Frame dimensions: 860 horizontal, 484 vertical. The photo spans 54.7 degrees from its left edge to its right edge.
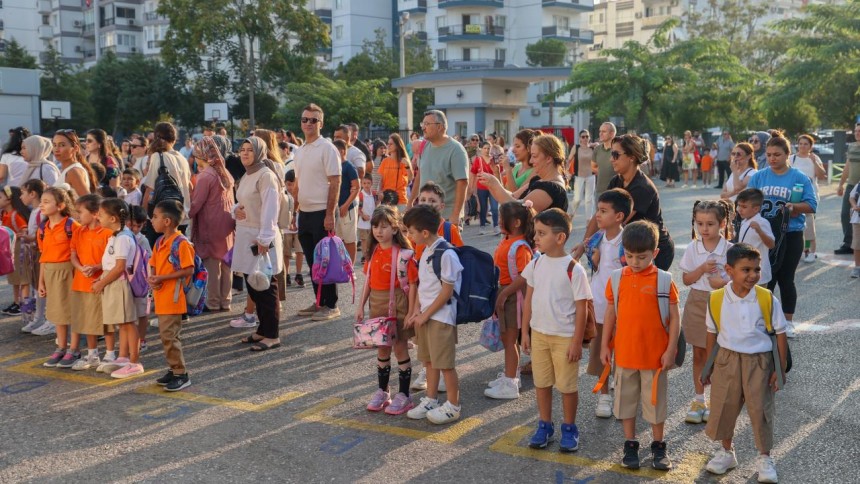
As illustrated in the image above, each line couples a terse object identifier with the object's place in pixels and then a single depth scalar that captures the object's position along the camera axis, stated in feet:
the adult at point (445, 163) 22.94
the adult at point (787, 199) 23.22
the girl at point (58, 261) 22.63
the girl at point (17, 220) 27.07
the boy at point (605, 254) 17.35
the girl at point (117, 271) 20.85
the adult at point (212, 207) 25.73
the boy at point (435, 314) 17.15
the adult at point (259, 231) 23.24
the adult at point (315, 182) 25.90
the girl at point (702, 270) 17.35
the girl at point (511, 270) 18.51
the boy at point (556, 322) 15.53
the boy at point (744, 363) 14.23
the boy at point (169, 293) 19.86
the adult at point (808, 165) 36.04
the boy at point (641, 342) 14.60
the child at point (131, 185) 28.89
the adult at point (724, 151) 74.69
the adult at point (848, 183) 38.19
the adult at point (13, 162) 28.63
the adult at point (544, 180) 19.72
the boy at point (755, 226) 20.71
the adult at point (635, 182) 18.89
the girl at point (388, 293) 18.03
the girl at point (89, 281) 21.65
